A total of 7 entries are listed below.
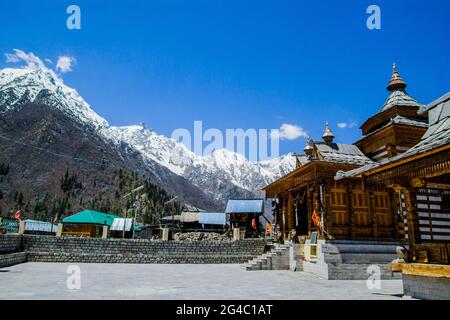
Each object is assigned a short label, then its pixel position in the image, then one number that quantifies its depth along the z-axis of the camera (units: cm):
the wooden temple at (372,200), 882
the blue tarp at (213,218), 4744
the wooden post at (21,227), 2317
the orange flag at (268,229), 2896
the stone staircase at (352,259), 1448
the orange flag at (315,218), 1688
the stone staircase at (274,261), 1869
